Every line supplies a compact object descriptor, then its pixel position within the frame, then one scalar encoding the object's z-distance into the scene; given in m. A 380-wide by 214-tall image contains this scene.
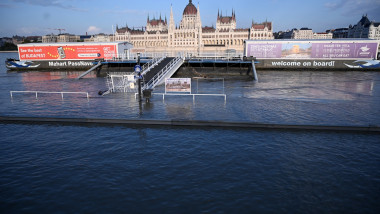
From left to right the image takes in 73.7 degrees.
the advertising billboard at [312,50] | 45.50
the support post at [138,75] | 21.44
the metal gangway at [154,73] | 28.80
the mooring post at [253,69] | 37.84
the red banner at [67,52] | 51.78
